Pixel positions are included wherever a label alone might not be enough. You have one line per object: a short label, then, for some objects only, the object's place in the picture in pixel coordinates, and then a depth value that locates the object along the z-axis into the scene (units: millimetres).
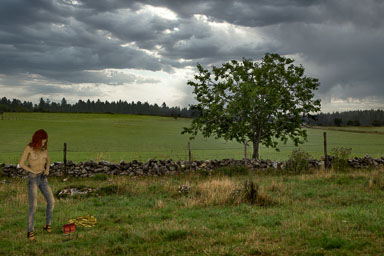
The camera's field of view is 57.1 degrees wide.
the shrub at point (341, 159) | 22953
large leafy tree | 27500
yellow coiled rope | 9539
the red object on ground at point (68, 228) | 8955
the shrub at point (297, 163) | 21922
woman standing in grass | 8336
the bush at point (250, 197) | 12023
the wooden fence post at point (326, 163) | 23022
